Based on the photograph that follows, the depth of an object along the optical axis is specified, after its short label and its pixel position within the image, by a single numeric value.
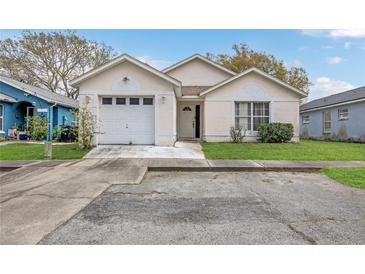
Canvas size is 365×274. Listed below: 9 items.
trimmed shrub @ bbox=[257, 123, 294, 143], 14.84
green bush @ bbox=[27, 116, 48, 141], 16.55
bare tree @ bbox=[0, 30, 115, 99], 26.23
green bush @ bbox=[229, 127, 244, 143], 15.25
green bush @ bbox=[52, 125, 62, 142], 17.06
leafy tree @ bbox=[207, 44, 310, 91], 29.73
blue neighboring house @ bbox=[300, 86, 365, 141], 18.22
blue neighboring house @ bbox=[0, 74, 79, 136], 17.10
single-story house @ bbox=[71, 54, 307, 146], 12.86
